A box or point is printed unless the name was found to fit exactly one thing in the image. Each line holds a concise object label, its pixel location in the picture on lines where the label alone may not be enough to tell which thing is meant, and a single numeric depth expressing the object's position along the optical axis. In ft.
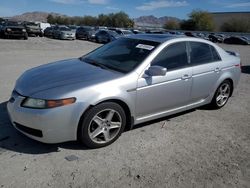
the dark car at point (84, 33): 76.72
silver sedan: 8.08
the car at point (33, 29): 67.45
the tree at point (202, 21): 208.10
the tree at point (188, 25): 212.09
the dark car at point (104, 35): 66.91
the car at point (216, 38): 106.12
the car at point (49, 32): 76.45
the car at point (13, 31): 55.27
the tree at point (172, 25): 233.93
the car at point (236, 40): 98.66
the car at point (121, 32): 75.62
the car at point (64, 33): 69.11
